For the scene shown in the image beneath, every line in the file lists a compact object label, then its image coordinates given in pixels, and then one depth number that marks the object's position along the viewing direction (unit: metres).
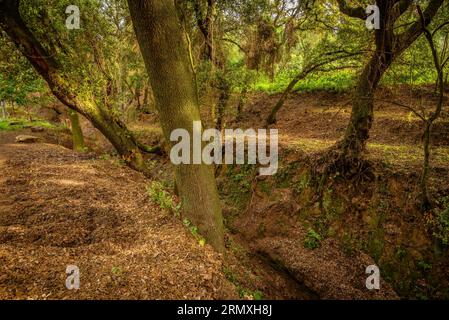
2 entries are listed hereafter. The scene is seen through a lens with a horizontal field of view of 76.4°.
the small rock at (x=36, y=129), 16.78
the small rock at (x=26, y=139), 13.00
